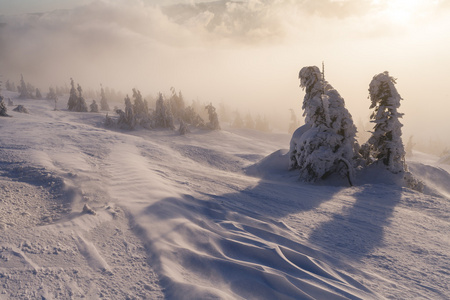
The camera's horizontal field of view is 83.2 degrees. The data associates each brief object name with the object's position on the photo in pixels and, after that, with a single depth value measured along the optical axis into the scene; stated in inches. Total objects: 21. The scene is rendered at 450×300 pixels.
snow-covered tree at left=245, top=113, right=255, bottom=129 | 3284.2
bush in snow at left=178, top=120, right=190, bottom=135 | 1480.1
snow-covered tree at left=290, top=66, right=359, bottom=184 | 633.6
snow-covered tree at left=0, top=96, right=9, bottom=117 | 1119.2
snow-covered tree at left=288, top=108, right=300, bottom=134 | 2838.6
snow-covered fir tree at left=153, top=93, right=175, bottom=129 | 1585.5
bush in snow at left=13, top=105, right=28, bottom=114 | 1428.4
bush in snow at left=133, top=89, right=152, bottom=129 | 1876.2
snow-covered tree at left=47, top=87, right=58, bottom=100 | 2768.2
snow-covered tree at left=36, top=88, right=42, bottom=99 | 2790.4
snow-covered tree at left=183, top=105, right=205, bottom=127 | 1790.1
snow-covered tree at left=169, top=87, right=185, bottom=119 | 1940.3
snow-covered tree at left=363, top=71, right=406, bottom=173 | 617.3
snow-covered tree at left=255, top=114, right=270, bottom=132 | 3247.0
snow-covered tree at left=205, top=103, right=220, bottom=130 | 1726.1
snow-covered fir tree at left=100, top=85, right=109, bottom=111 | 2613.2
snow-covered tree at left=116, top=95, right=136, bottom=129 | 1440.7
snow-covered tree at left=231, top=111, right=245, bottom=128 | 3102.9
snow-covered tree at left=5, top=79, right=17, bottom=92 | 3774.9
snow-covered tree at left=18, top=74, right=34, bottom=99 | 2589.8
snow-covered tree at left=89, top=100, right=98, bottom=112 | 2027.3
